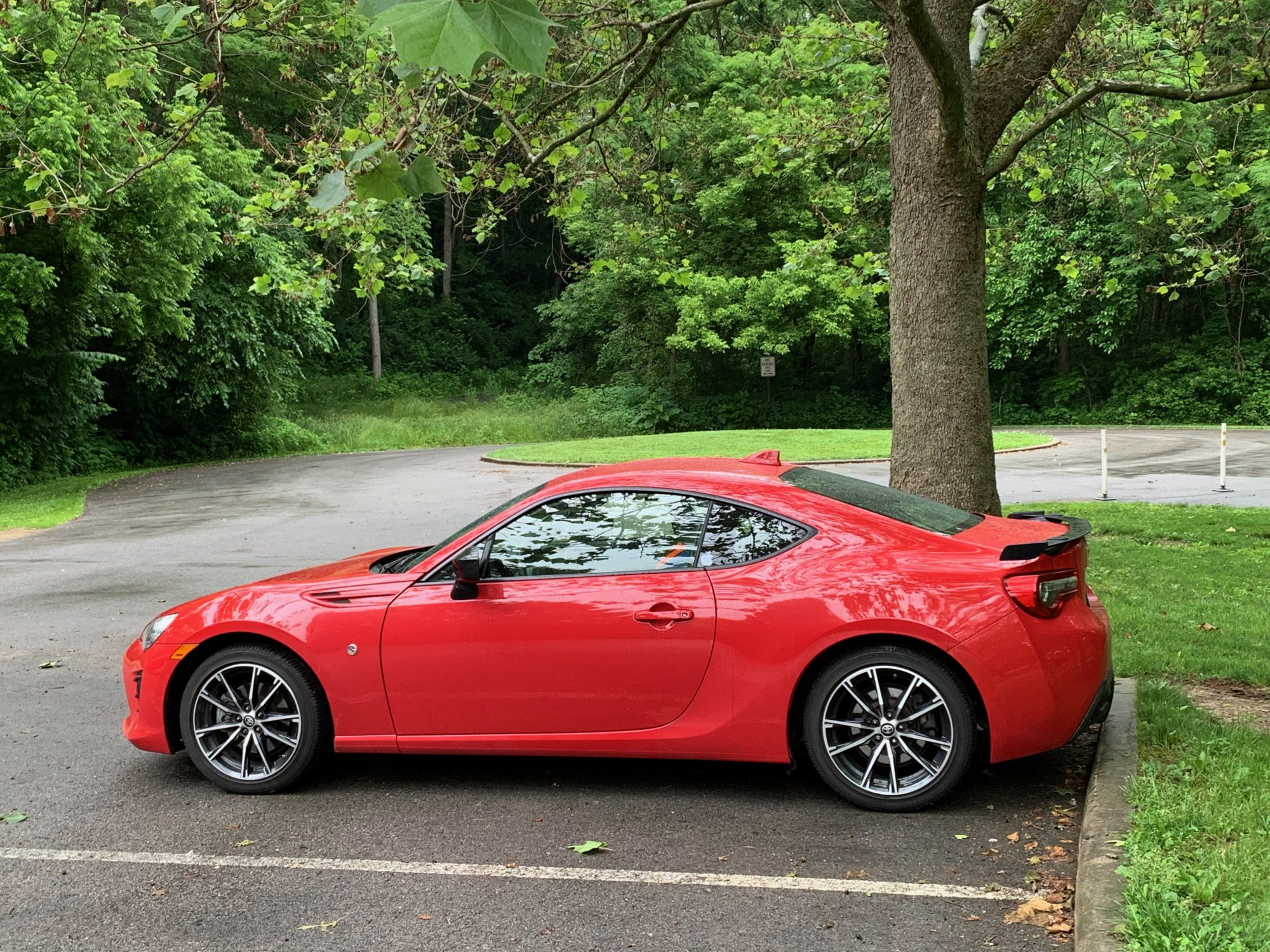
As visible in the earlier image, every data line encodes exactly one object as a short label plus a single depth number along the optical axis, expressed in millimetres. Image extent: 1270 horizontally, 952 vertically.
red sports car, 4402
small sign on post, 38125
